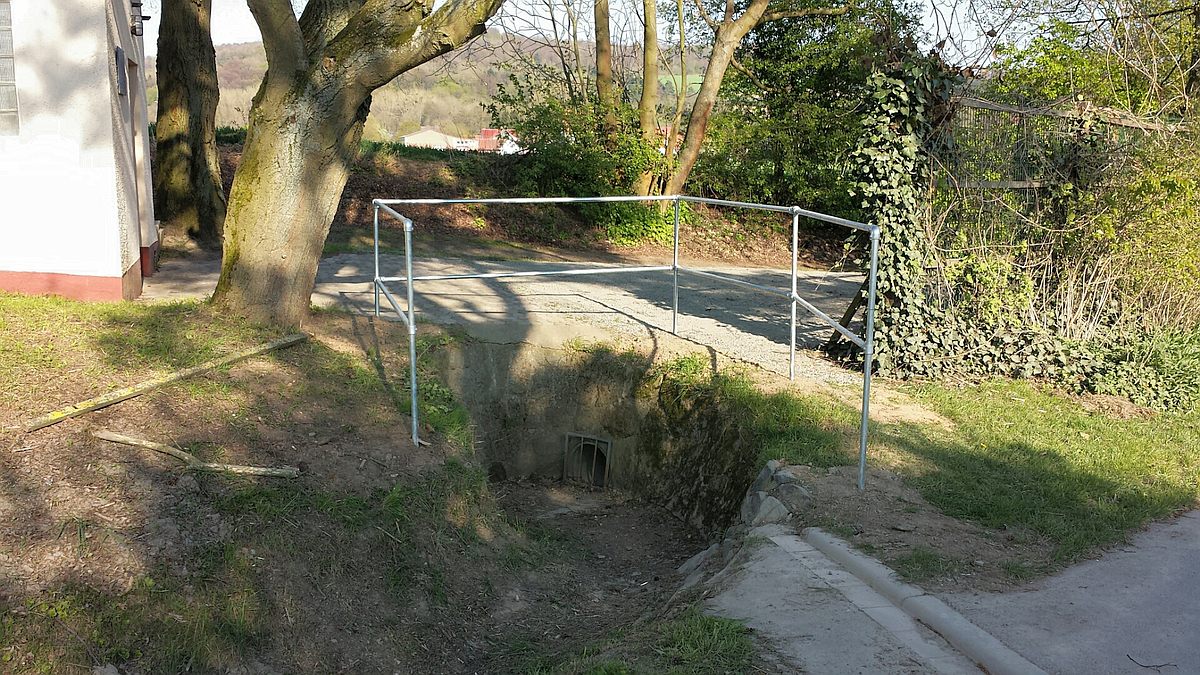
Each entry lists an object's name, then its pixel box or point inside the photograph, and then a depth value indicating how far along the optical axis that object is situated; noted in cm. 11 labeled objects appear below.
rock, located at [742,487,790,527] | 599
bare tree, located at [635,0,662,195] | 1916
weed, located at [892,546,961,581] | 491
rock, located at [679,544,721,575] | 633
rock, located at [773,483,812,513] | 593
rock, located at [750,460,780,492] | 643
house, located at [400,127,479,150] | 3772
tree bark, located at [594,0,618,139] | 1956
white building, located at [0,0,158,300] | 887
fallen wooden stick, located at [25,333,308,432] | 560
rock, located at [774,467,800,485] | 625
